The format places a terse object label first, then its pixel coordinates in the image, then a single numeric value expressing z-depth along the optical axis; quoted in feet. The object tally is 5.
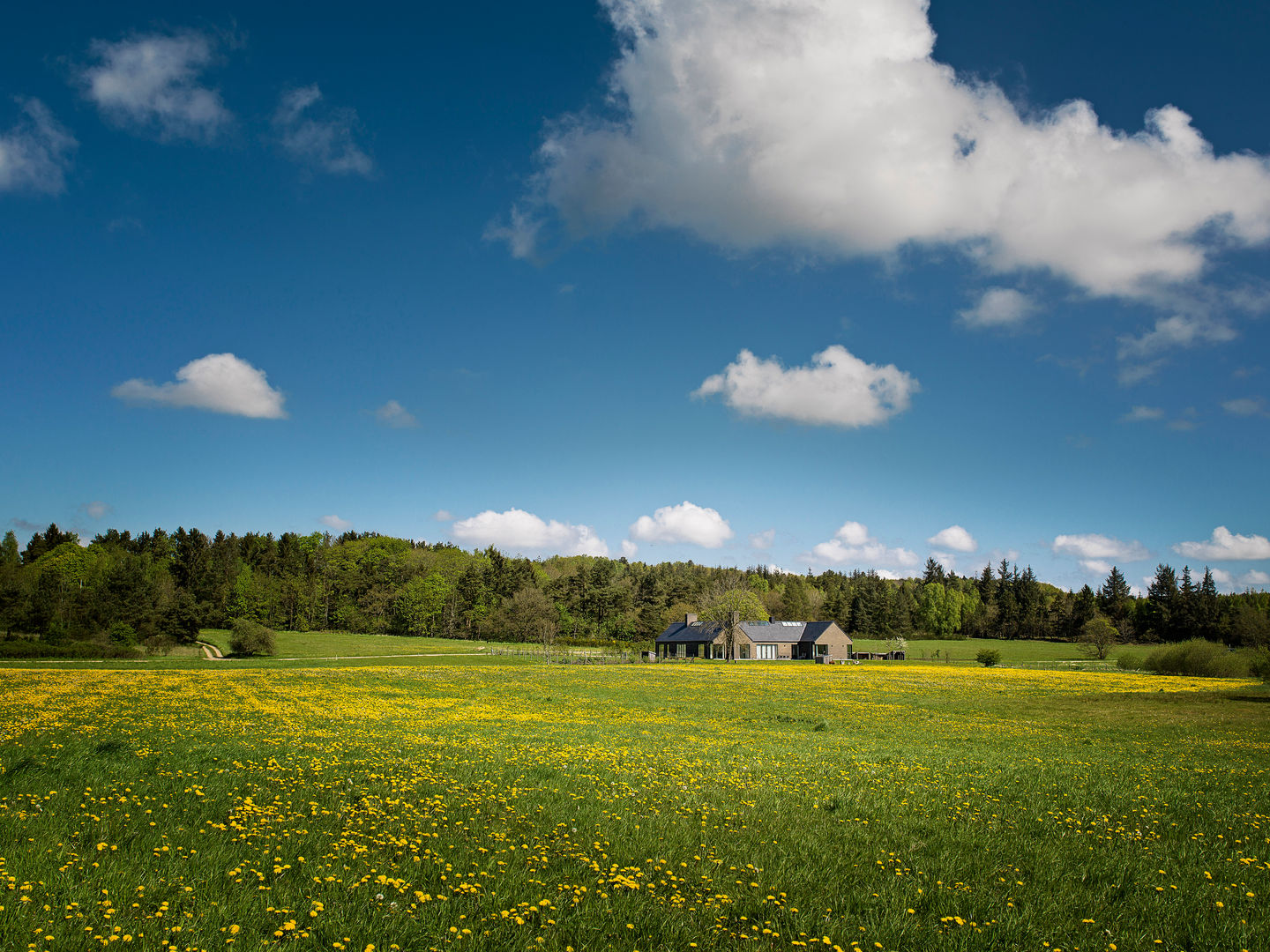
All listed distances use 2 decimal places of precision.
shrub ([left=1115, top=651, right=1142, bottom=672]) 245.86
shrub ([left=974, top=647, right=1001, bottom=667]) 257.30
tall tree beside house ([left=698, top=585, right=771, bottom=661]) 300.40
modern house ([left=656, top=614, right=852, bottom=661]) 316.19
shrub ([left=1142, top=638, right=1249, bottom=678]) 189.47
